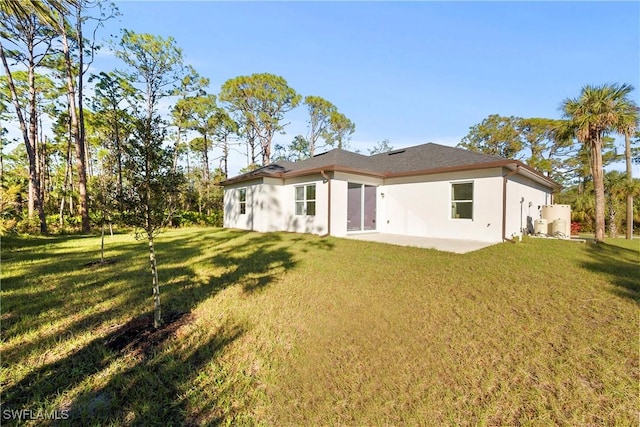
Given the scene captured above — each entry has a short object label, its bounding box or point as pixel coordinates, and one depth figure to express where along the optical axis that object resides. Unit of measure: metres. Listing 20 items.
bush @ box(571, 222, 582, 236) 15.67
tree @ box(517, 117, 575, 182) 20.75
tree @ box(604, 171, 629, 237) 14.34
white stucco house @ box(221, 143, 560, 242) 8.84
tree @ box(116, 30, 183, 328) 3.12
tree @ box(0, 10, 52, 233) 11.04
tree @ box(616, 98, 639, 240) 9.85
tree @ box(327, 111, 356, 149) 24.41
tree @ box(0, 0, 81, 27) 5.16
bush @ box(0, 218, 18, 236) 7.27
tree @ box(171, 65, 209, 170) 19.34
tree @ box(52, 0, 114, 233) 12.41
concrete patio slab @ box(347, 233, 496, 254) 7.41
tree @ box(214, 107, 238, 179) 21.58
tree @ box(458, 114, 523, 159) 21.47
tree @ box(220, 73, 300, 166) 20.69
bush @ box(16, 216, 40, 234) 10.70
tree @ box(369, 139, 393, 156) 33.84
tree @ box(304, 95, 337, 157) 23.02
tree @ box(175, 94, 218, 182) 19.78
